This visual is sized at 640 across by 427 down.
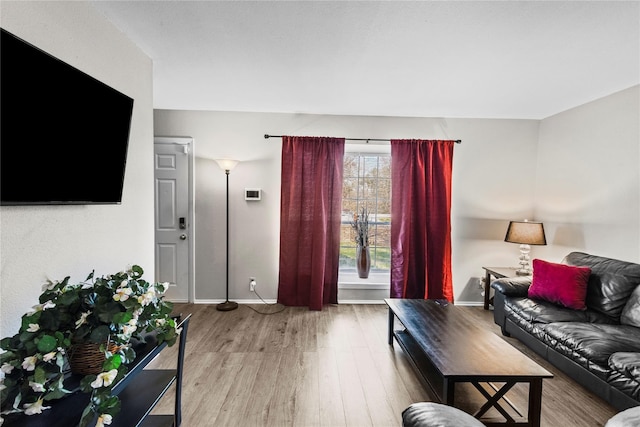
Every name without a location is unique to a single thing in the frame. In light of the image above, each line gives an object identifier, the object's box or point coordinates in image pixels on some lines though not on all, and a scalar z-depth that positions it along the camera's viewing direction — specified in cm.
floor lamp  358
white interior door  381
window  412
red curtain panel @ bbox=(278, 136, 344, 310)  377
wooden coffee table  165
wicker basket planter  124
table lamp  346
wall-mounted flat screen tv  118
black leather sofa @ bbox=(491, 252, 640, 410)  187
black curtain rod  389
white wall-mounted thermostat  386
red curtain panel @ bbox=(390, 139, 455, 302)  382
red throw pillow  263
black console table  106
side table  356
